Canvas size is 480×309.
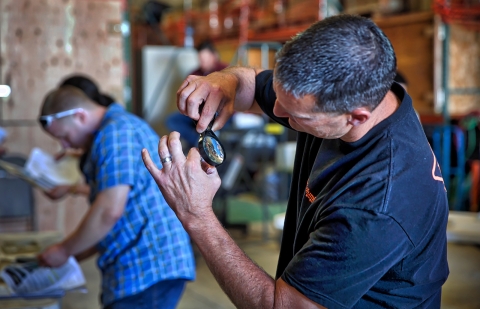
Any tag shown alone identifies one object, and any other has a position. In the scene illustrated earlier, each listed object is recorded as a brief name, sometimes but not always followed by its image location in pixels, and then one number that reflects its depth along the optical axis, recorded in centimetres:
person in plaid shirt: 249
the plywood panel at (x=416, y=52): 725
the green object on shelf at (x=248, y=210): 742
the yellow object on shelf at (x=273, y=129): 684
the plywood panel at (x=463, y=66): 746
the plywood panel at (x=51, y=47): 549
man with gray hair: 136
